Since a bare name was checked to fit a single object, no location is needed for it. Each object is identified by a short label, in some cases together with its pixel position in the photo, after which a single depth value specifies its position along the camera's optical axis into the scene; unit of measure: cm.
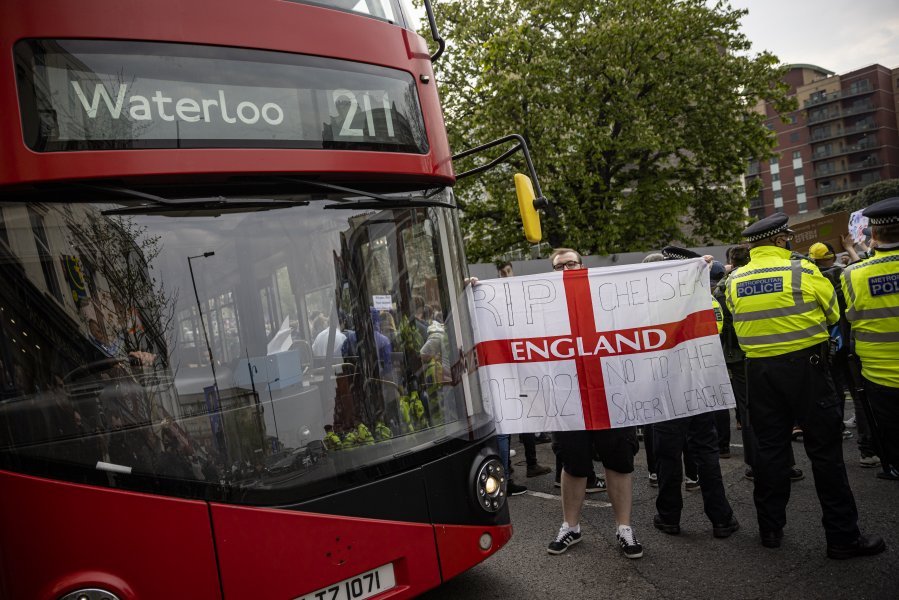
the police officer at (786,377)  414
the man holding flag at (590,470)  453
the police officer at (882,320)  405
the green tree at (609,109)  1773
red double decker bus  276
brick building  9019
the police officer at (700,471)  473
